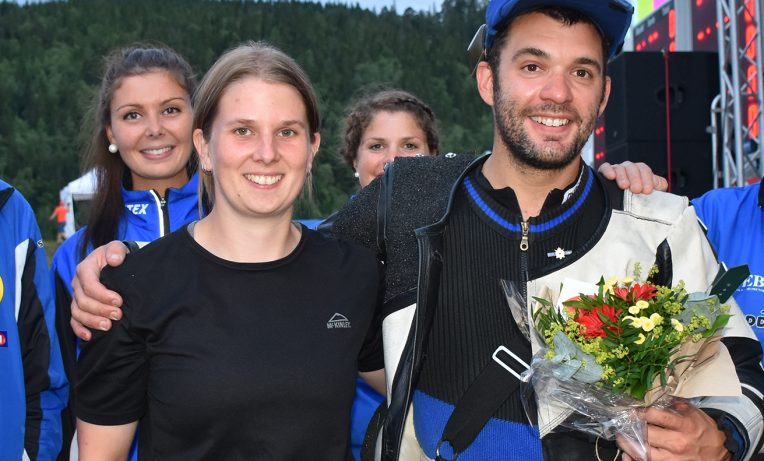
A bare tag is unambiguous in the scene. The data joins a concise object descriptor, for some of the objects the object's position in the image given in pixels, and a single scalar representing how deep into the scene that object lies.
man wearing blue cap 2.29
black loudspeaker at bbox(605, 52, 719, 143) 7.20
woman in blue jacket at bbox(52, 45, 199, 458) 3.30
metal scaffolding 6.29
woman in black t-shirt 2.16
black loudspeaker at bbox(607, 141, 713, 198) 7.27
